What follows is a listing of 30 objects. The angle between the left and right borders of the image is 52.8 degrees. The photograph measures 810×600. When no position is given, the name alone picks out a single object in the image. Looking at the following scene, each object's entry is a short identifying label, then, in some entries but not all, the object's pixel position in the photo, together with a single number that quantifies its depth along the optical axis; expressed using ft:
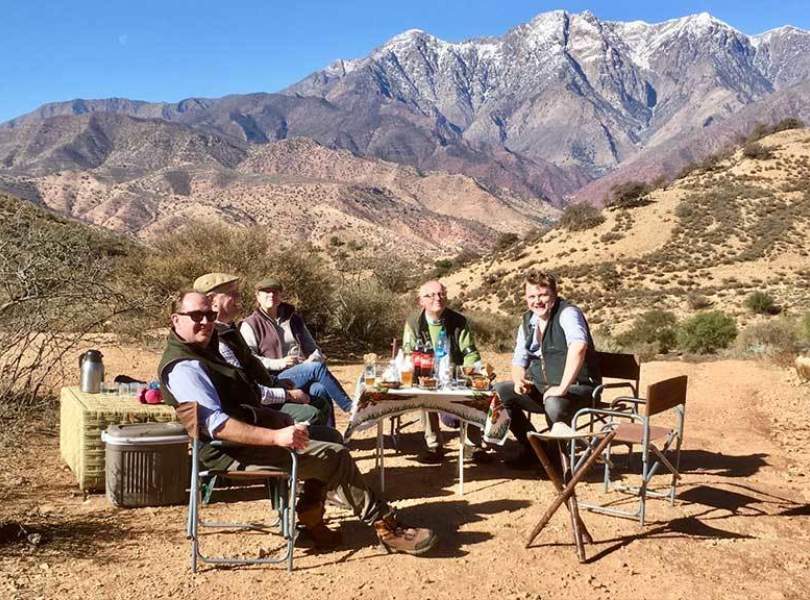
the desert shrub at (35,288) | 19.16
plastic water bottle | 17.85
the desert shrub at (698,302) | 87.20
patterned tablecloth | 16.79
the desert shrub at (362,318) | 50.98
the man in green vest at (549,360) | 17.47
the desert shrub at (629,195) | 137.28
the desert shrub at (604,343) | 53.86
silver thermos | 17.90
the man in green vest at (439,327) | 19.42
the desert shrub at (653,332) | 61.57
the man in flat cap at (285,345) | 19.21
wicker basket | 16.44
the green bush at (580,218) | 134.92
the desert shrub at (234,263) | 49.47
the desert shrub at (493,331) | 56.44
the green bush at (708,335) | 56.18
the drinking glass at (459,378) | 17.65
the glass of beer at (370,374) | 17.46
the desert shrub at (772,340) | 42.70
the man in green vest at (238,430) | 12.45
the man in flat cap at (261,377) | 15.14
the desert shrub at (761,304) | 80.38
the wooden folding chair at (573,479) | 13.79
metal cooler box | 15.60
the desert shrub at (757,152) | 141.90
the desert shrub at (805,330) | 50.05
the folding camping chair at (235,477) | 12.21
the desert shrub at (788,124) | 159.84
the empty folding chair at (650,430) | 14.55
